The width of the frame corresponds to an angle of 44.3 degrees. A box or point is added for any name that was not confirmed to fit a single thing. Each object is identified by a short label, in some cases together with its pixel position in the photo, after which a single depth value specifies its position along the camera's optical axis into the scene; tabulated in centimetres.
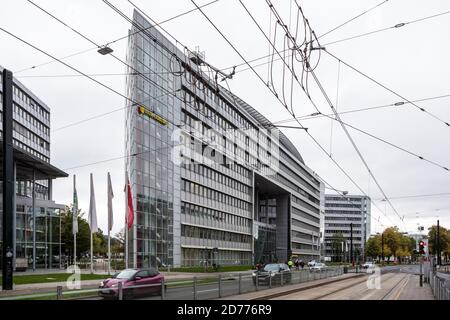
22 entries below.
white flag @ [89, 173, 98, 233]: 4169
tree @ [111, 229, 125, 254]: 10352
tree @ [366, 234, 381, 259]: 12762
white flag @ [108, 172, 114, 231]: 4106
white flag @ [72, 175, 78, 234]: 4322
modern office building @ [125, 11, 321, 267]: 5609
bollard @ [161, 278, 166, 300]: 1877
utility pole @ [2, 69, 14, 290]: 2692
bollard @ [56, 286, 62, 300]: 1578
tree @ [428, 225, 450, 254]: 13300
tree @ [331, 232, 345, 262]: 15362
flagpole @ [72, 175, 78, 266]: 4315
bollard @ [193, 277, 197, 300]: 2125
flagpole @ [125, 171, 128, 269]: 4203
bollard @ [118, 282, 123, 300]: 1691
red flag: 4091
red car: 1722
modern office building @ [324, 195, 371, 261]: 19000
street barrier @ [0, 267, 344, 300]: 1731
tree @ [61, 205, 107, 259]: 8212
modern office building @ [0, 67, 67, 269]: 5388
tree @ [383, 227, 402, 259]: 12206
